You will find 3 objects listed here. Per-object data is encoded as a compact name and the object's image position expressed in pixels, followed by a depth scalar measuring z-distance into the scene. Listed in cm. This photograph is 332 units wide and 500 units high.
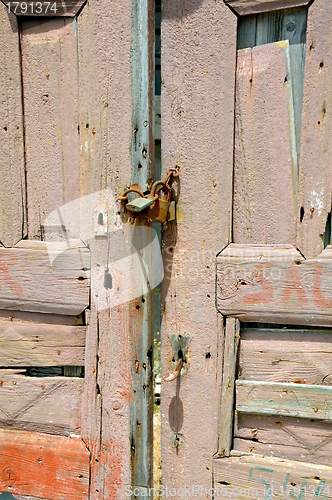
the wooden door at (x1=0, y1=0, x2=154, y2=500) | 119
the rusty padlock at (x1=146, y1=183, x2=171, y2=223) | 115
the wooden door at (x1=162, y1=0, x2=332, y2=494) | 108
